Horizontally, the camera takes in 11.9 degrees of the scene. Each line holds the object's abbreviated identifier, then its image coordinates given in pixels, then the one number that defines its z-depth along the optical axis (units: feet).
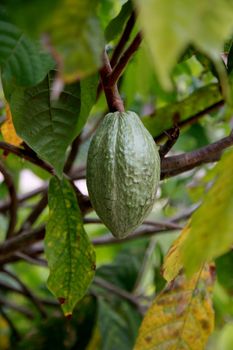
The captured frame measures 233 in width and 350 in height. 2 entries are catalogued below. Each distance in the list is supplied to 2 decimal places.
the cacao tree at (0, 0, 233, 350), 2.77
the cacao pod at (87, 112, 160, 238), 3.60
